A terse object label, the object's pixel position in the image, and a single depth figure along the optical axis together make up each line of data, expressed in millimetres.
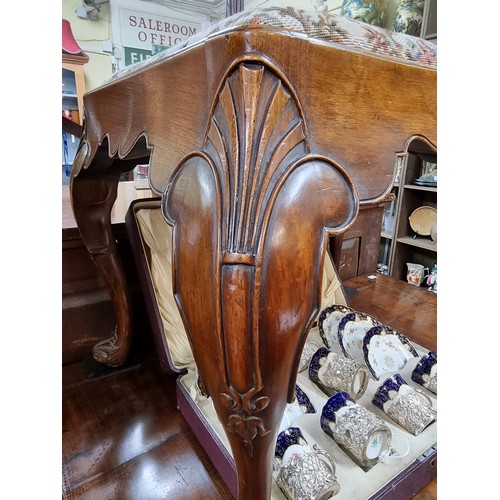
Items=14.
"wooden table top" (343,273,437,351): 983
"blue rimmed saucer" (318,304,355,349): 904
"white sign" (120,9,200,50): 3316
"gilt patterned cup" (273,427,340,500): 493
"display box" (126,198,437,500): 538
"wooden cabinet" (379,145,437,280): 2006
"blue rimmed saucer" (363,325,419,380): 800
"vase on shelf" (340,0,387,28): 1769
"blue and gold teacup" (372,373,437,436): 623
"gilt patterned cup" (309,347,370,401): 699
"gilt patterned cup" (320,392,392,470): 553
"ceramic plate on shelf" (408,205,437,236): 2018
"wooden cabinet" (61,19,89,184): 2811
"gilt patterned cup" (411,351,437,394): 724
